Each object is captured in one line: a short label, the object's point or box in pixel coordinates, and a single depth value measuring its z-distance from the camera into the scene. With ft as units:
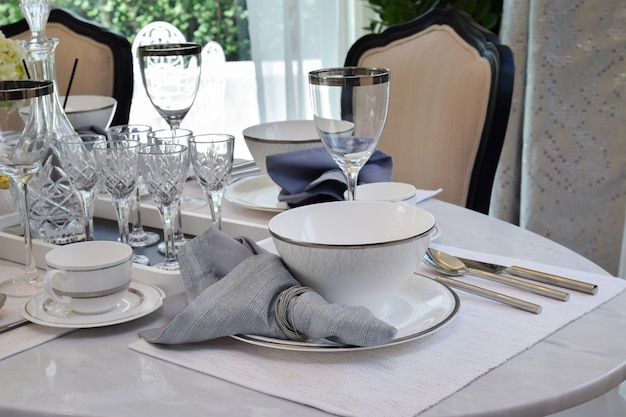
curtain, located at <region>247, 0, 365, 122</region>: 10.46
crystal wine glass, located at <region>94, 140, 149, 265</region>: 3.31
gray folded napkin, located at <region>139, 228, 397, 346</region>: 2.44
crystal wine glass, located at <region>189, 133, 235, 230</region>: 3.27
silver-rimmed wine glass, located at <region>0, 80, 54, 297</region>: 2.98
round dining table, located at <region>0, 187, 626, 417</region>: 2.23
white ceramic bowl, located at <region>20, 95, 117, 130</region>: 4.79
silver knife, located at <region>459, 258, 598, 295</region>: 2.94
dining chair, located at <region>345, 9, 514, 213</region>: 5.26
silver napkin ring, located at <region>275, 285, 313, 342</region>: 2.55
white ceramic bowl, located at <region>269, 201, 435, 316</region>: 2.57
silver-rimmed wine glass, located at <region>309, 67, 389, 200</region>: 3.05
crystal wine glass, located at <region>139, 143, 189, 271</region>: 3.20
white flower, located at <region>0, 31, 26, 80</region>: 3.67
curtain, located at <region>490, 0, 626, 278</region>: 7.25
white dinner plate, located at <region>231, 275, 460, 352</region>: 2.49
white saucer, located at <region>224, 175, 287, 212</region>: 4.05
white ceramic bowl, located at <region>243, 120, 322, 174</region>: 4.20
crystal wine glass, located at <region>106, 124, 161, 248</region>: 3.79
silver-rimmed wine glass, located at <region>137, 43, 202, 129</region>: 4.25
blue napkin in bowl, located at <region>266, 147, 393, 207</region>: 3.92
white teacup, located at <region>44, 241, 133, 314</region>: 2.79
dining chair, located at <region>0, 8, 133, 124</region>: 7.11
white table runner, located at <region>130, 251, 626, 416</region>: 2.25
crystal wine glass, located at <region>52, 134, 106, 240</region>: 3.34
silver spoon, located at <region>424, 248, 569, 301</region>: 2.90
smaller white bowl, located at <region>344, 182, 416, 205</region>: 3.67
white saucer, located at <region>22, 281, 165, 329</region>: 2.79
